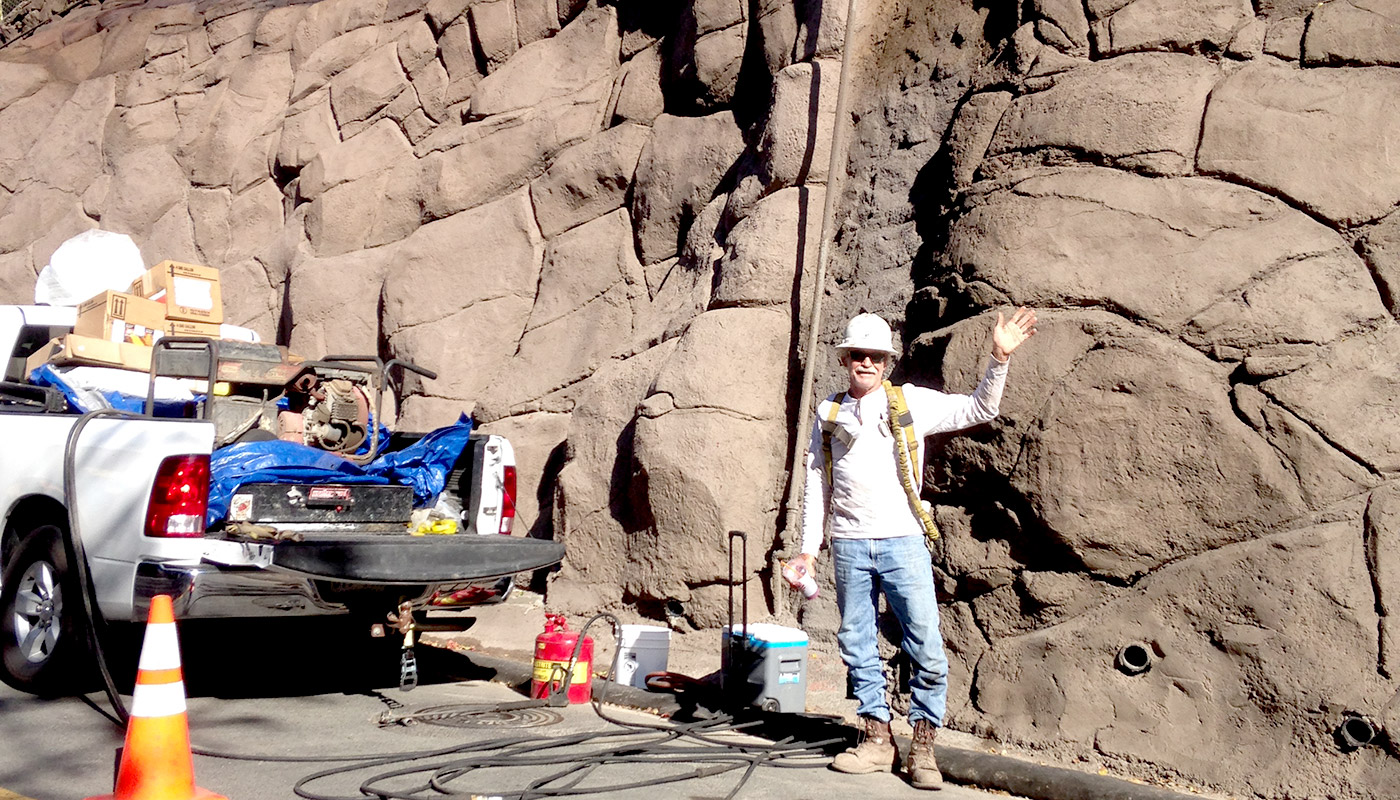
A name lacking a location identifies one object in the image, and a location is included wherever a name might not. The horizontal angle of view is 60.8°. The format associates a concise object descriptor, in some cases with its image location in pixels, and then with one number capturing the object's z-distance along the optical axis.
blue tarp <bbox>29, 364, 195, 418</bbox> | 6.62
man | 4.94
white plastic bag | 11.15
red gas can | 6.36
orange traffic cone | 3.64
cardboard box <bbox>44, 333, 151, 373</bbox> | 7.65
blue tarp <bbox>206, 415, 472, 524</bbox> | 5.80
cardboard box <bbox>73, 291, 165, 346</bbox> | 8.36
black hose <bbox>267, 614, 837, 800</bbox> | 4.51
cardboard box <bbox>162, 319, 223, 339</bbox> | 8.92
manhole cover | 5.82
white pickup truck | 5.40
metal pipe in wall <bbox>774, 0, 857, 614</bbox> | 7.69
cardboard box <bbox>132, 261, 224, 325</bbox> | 9.01
